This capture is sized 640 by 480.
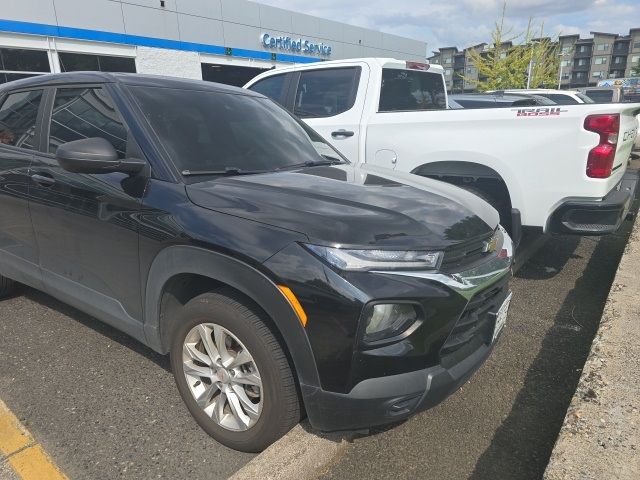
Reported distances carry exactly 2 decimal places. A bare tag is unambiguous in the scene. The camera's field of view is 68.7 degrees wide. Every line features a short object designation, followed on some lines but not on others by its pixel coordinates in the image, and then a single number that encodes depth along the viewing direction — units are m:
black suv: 1.90
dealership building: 15.03
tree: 24.22
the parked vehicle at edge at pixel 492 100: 9.04
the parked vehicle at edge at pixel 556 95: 11.46
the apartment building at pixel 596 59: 77.94
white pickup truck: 3.68
